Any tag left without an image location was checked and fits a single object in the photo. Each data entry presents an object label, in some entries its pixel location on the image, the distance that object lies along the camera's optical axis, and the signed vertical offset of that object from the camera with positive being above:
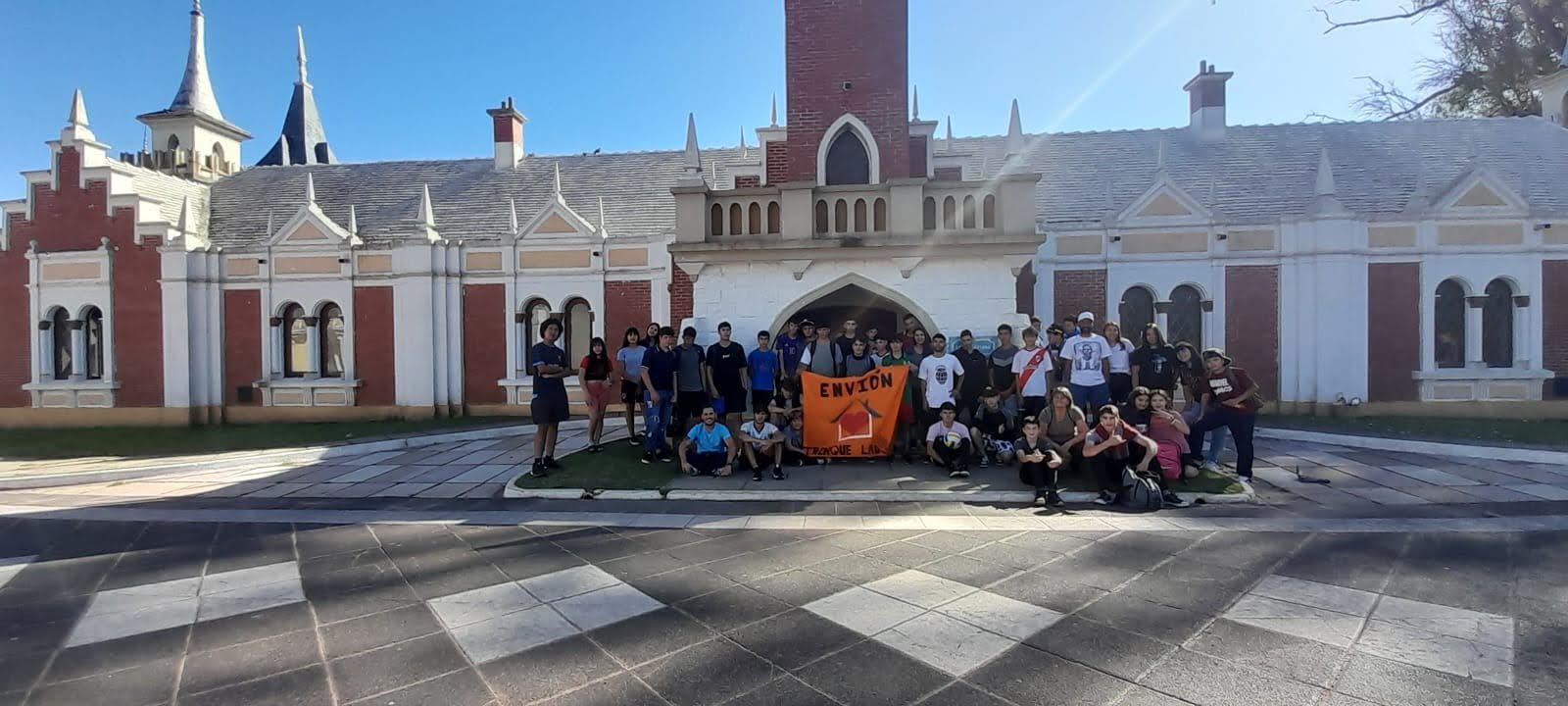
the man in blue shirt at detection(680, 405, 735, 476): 8.70 -1.31
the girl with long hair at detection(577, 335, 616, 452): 9.84 -0.50
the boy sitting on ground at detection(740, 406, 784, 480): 8.65 -1.22
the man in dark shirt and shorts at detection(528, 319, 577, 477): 8.87 -0.56
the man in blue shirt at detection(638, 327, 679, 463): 9.50 -0.59
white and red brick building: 10.87 +1.93
